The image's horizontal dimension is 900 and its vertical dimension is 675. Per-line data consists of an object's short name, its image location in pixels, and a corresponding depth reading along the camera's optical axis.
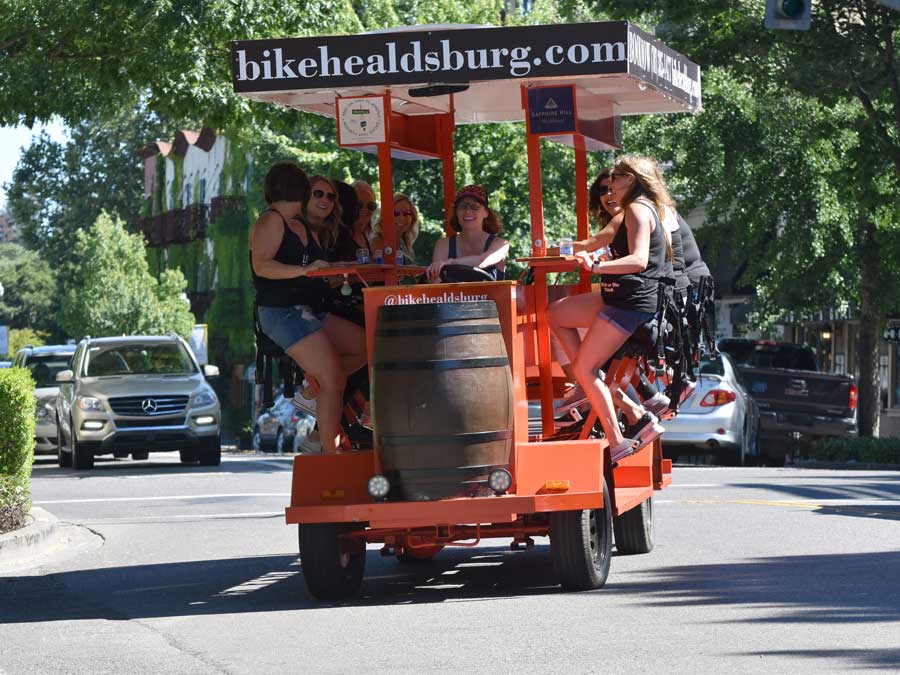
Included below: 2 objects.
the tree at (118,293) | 65.50
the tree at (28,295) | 97.62
